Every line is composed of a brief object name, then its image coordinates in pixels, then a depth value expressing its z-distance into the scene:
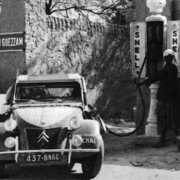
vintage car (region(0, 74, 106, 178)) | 8.86
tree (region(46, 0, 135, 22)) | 20.25
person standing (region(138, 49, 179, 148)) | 12.11
